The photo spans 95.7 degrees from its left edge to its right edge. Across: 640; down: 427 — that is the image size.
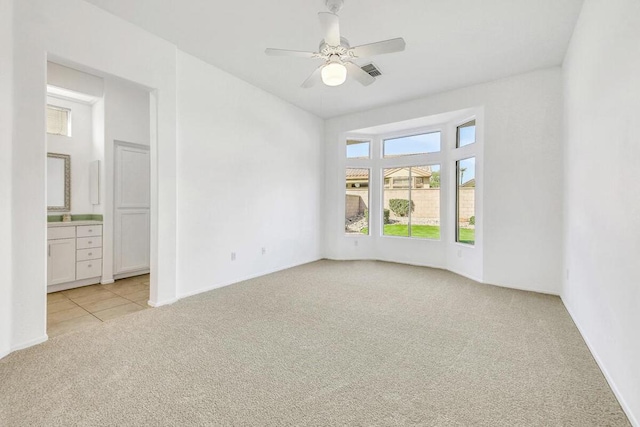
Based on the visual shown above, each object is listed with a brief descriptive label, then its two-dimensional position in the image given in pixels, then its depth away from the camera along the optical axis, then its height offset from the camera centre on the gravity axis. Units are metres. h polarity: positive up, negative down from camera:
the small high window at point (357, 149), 6.45 +1.40
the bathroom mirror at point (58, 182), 4.37 +0.42
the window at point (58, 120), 4.41 +1.39
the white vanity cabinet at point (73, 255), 4.02 -0.66
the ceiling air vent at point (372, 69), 3.95 +1.99
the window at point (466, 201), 4.92 +0.21
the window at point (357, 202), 6.42 +0.22
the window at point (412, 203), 5.75 +0.20
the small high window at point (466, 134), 4.93 +1.39
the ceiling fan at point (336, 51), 2.48 +1.46
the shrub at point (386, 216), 6.34 -0.09
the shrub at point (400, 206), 6.06 +0.13
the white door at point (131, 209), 4.65 +0.02
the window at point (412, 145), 5.73 +1.40
